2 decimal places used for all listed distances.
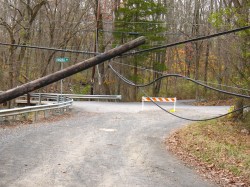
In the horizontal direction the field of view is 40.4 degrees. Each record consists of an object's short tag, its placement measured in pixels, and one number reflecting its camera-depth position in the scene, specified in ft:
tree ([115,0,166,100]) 109.40
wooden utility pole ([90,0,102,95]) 102.55
